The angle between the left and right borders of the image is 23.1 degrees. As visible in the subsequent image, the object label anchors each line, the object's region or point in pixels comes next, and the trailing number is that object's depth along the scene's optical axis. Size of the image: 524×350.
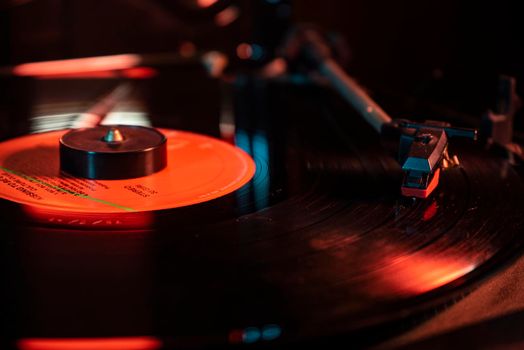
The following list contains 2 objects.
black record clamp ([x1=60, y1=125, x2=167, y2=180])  0.46
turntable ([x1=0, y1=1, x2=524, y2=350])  0.36
